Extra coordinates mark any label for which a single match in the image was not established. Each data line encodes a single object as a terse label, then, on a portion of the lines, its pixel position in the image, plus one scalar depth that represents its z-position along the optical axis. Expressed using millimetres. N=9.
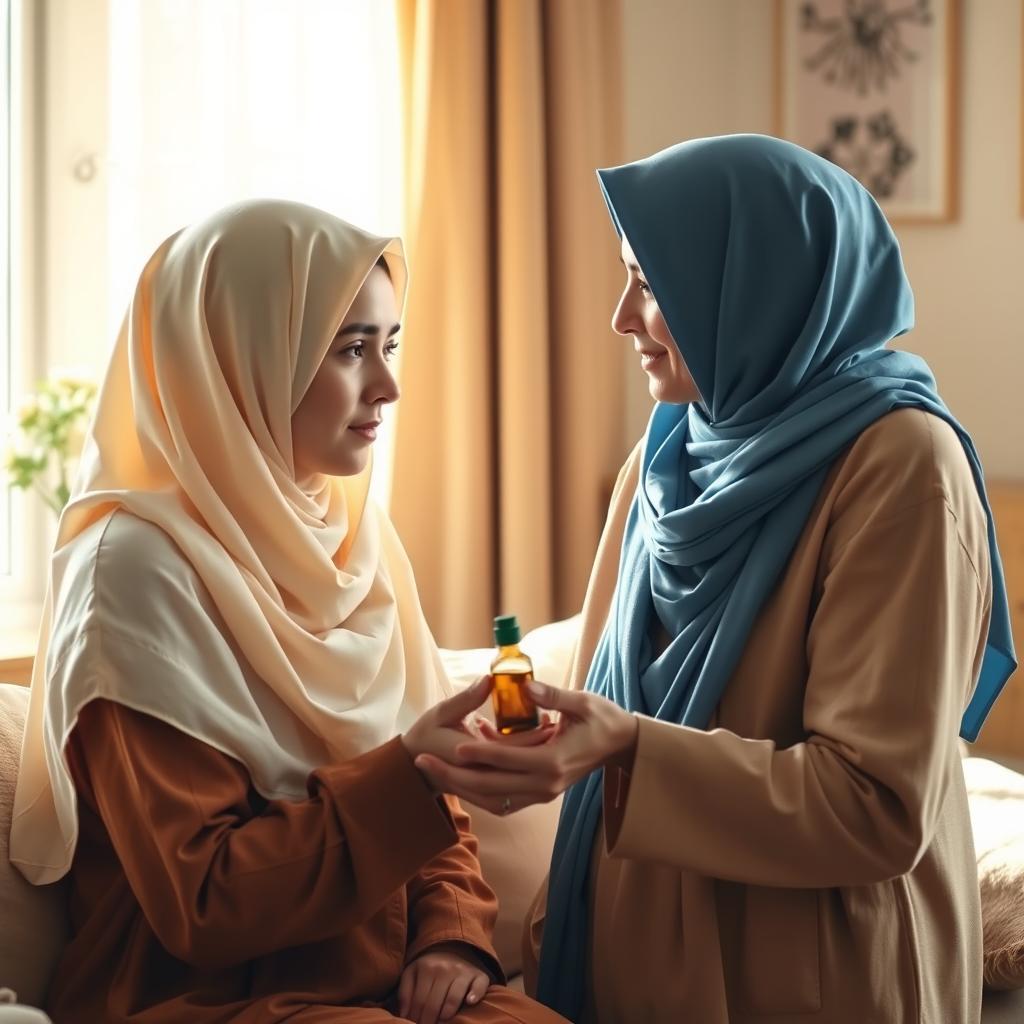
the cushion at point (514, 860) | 1983
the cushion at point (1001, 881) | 1799
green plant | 2791
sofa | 1544
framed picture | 3643
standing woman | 1390
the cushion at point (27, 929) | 1527
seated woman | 1429
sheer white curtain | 2914
